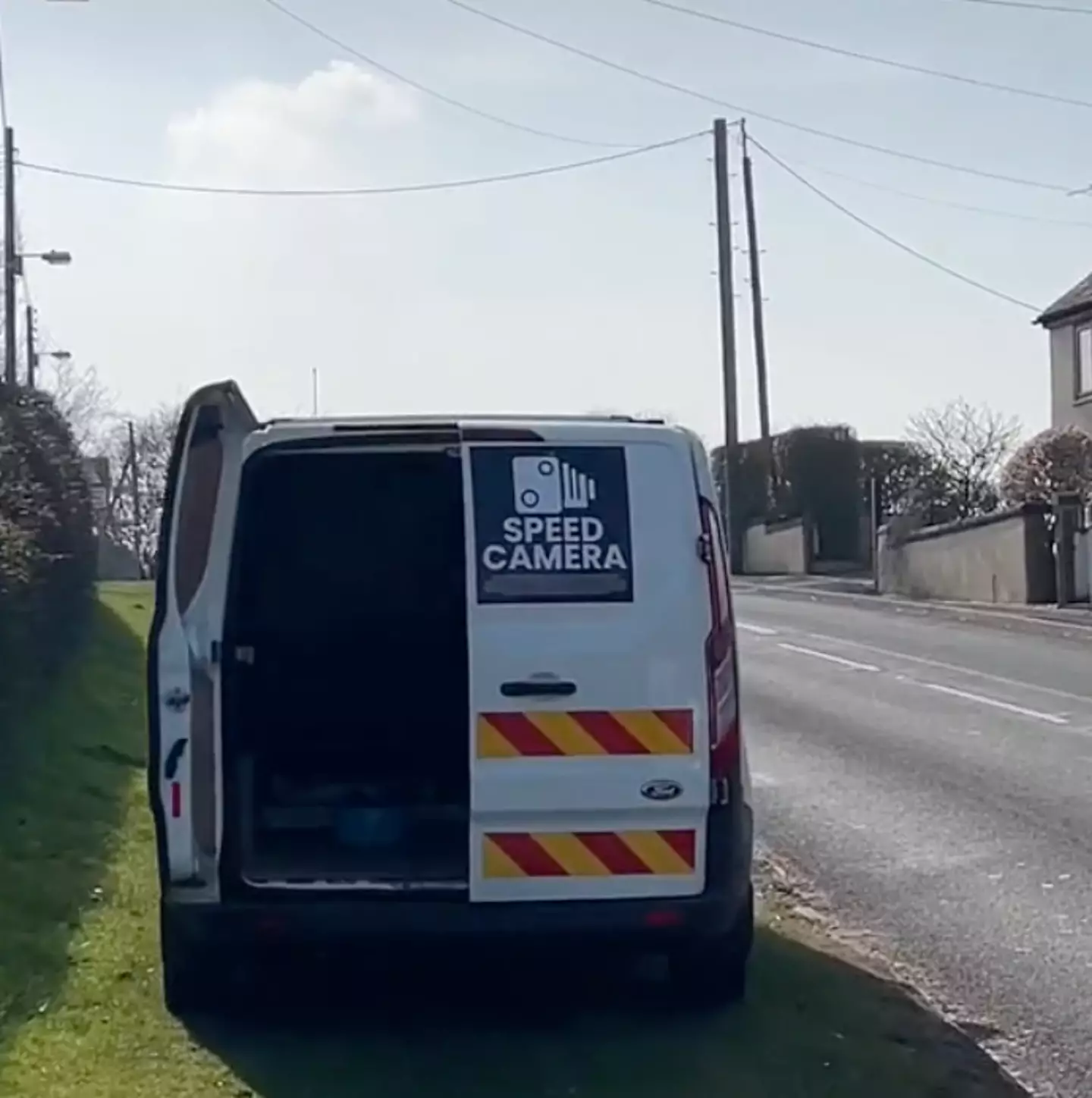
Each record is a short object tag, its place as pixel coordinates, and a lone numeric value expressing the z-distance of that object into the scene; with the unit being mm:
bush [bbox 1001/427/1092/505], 35219
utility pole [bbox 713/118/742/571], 49562
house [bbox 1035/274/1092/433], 41875
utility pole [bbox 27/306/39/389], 43200
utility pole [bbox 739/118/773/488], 52250
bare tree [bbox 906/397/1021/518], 42438
